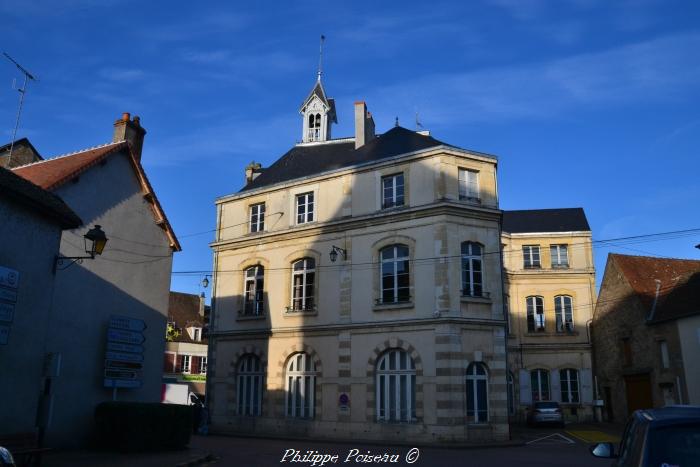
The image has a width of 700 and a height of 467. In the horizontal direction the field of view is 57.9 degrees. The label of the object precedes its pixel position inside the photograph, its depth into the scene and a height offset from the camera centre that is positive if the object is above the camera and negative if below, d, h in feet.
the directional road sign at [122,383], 56.49 -0.23
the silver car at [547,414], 91.86 -4.11
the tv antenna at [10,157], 73.97 +25.46
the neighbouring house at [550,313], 112.88 +13.07
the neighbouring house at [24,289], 36.37 +5.27
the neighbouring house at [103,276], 52.60 +9.46
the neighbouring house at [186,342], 144.05 +8.98
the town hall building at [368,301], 67.26 +9.46
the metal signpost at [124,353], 57.00 +2.49
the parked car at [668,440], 14.40 -1.23
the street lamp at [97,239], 42.57 +9.26
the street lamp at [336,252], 76.13 +15.32
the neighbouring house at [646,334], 86.84 +7.87
